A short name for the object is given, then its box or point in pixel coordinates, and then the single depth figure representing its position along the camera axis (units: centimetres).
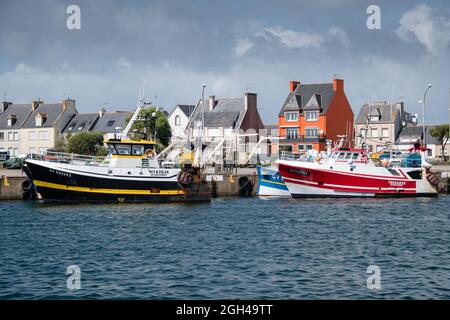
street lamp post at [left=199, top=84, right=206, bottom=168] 7531
